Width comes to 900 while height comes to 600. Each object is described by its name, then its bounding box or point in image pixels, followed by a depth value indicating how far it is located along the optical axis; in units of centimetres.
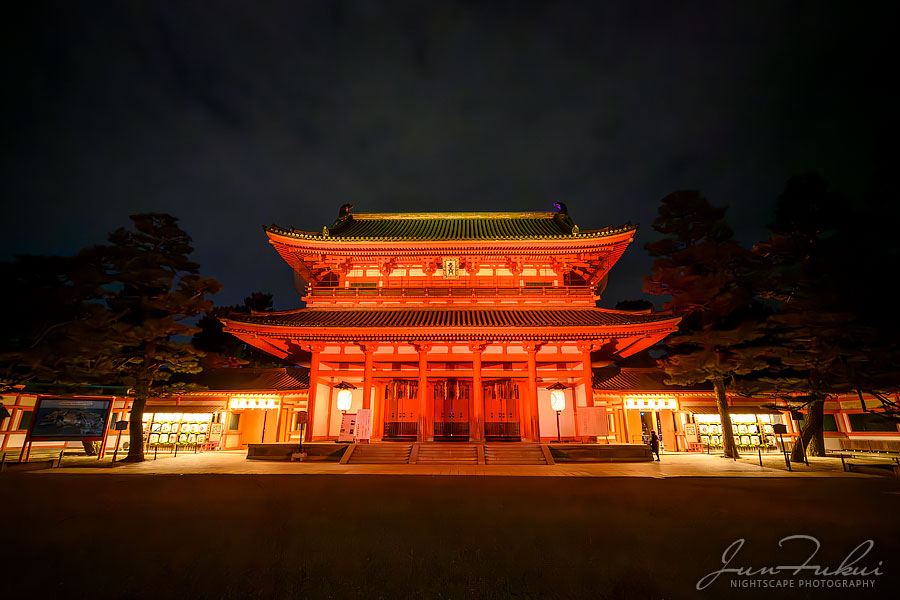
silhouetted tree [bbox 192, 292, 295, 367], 3378
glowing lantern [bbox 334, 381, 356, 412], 1755
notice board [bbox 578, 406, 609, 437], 1657
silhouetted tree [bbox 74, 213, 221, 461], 1512
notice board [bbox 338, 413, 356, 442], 1677
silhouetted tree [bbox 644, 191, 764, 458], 1580
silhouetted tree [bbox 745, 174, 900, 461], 1127
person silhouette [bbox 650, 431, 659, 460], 1667
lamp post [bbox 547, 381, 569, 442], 1775
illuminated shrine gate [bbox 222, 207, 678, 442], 1750
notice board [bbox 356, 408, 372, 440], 1652
